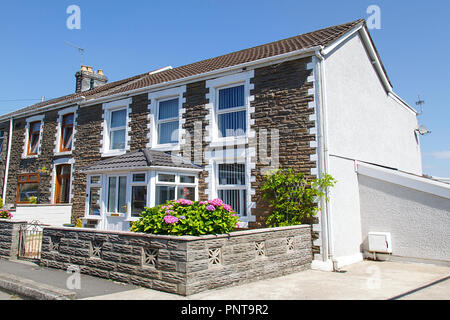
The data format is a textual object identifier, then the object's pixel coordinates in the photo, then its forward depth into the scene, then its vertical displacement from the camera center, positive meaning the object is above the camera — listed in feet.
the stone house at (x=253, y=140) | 31.42 +7.21
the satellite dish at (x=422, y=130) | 56.08 +11.89
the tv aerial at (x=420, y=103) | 59.47 +17.23
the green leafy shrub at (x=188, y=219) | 21.22 -0.93
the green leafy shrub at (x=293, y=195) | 29.58 +0.74
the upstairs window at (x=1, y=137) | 65.03 +12.74
